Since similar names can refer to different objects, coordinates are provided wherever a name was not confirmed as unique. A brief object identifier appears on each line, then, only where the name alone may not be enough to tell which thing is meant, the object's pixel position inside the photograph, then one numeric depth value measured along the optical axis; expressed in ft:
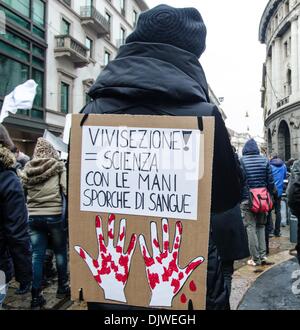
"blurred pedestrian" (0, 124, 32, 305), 8.43
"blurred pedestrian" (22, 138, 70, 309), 13.41
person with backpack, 17.25
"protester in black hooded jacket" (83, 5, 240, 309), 5.28
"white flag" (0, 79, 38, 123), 21.07
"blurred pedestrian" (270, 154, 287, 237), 26.27
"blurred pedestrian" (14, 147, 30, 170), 20.62
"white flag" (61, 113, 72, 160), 18.37
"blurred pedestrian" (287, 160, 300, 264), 9.98
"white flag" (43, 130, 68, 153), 21.03
